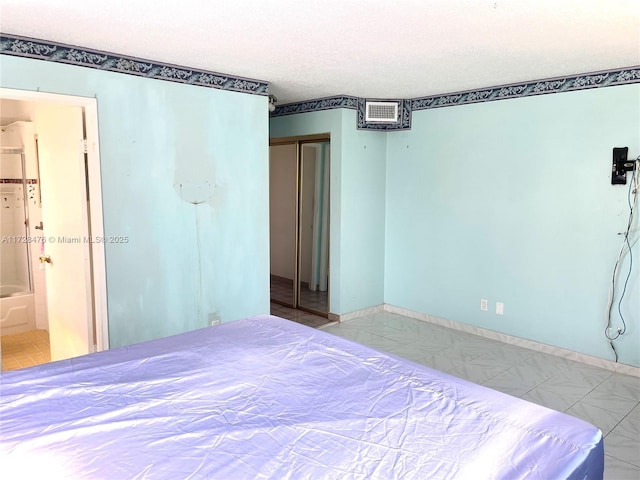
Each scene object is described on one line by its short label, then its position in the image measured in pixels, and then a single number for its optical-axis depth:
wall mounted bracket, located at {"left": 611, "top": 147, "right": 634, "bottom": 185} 3.50
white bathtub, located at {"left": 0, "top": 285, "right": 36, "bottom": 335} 4.68
